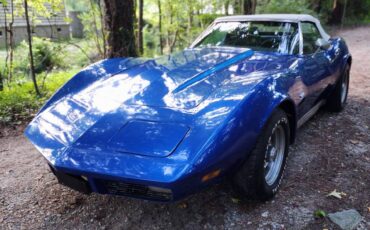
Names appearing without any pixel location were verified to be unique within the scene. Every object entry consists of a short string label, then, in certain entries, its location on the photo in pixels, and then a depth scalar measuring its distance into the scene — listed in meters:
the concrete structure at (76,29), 20.23
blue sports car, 2.05
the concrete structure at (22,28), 12.10
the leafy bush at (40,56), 7.42
